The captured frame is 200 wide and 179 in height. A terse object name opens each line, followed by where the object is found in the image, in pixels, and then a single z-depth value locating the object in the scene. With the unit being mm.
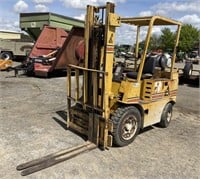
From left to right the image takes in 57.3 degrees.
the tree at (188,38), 28393
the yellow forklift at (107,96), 2876
